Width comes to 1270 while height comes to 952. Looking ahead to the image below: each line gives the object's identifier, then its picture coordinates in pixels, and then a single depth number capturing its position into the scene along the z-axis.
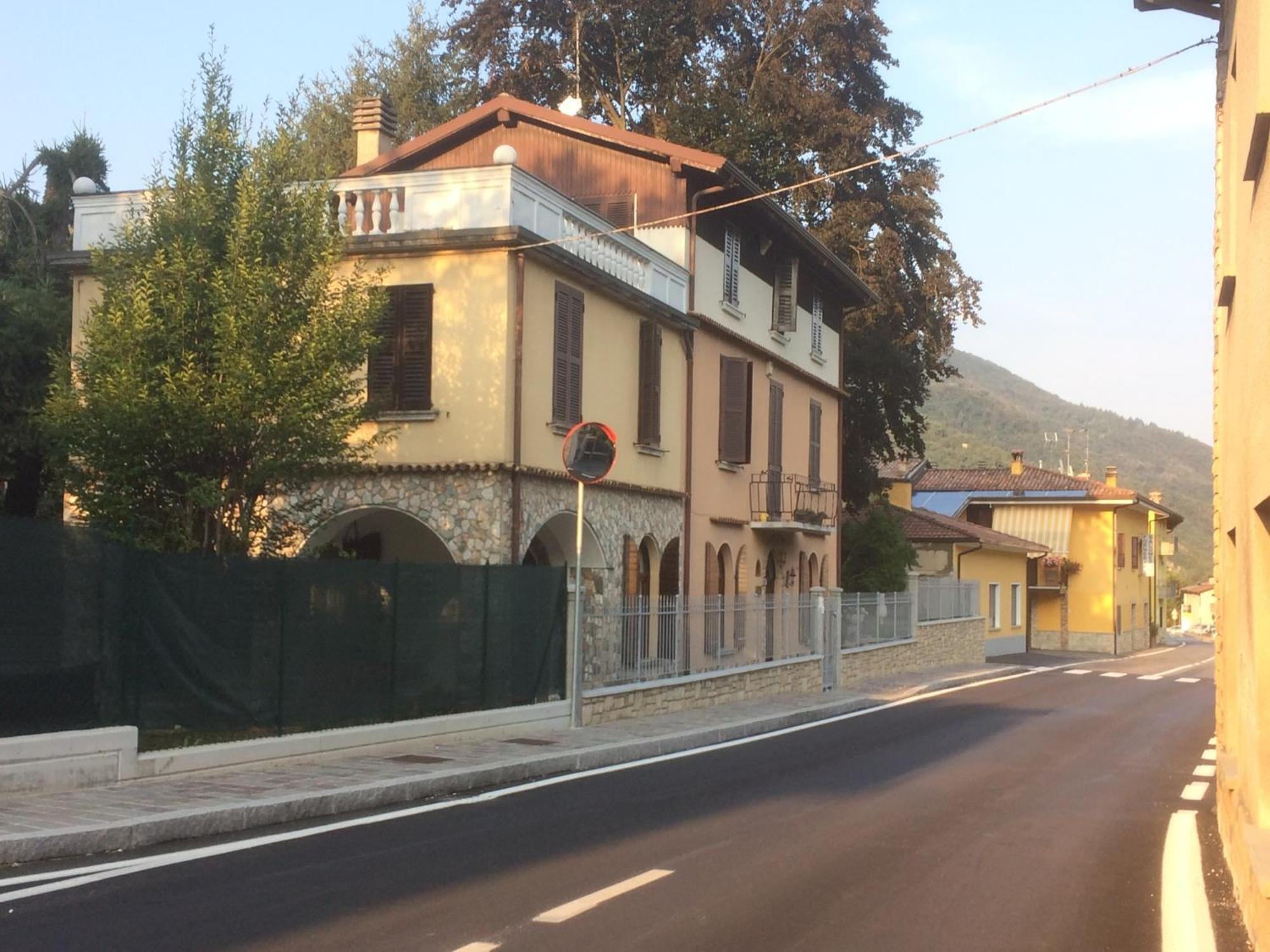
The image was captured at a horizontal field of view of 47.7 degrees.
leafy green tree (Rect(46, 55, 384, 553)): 14.66
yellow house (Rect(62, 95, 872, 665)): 19.23
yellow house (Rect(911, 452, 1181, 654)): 60.59
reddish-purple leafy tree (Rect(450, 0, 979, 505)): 36.84
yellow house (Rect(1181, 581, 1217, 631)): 143.62
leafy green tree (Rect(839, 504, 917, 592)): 40.22
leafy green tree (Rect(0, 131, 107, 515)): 21.77
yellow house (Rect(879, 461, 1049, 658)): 47.84
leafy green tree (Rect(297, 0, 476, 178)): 42.72
